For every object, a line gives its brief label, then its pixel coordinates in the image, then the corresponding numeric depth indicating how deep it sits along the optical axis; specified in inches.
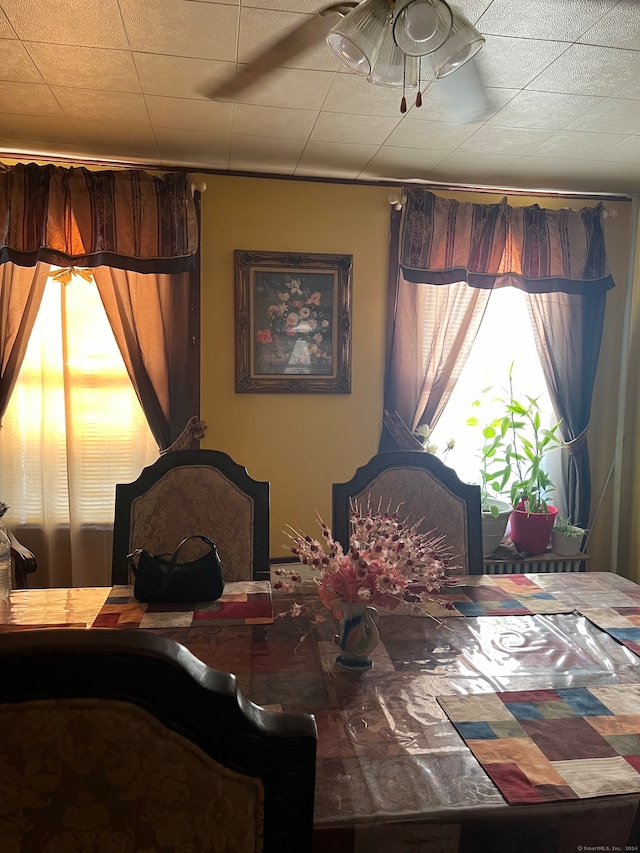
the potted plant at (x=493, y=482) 132.5
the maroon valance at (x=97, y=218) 116.9
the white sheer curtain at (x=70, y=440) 126.2
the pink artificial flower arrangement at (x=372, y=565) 54.8
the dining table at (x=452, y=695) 39.4
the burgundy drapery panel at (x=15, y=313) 122.1
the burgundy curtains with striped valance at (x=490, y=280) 130.7
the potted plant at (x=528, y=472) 134.0
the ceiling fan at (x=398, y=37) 57.6
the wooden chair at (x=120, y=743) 27.5
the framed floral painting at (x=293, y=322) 128.0
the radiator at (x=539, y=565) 132.6
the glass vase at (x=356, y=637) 56.4
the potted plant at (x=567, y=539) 135.5
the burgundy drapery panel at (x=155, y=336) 124.4
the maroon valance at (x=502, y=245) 130.1
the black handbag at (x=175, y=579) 70.2
